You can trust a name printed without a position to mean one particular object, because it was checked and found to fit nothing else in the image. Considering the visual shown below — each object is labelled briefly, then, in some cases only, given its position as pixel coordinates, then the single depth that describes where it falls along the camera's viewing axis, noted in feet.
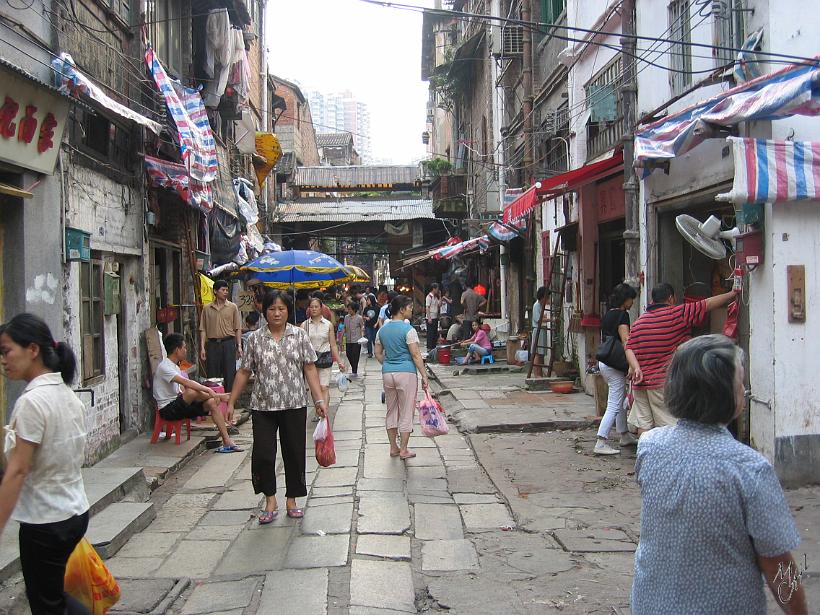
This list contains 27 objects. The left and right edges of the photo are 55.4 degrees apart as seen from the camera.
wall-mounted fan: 23.50
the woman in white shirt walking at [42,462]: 10.85
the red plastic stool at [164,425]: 29.50
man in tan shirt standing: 38.63
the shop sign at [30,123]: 20.07
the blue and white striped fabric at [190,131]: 34.04
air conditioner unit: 58.75
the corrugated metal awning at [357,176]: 130.62
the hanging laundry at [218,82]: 45.39
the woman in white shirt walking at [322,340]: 34.60
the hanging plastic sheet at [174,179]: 34.37
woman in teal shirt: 26.40
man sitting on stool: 28.76
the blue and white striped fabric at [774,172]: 20.21
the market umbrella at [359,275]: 73.42
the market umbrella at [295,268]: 44.39
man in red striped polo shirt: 23.49
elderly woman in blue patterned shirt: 7.43
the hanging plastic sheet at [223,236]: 50.80
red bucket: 58.59
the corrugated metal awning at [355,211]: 100.29
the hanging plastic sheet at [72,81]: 23.80
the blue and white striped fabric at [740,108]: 18.72
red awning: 33.01
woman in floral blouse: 19.89
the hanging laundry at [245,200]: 59.00
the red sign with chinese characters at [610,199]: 34.73
